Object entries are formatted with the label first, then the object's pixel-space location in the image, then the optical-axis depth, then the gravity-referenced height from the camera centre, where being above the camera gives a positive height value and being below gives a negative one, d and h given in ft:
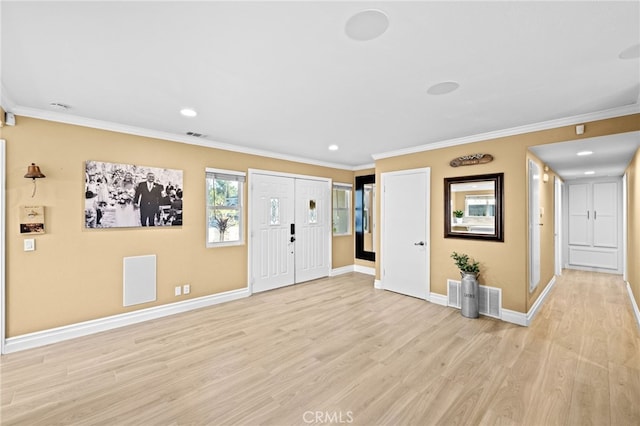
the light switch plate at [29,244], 9.90 -1.07
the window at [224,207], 14.61 +0.35
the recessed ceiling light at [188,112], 10.07 +3.74
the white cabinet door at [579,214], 22.11 -0.10
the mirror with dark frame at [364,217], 21.62 -0.29
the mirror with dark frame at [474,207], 12.78 +0.30
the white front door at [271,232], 16.31 -1.12
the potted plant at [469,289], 12.70 -3.45
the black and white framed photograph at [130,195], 11.17 +0.79
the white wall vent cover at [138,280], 11.88 -2.87
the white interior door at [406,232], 15.33 -1.10
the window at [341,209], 21.20 +0.34
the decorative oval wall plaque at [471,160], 12.96 +2.56
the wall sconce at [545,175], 15.60 +2.13
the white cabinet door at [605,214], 20.93 -0.10
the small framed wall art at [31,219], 9.81 -0.19
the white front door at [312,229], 18.63 -1.08
